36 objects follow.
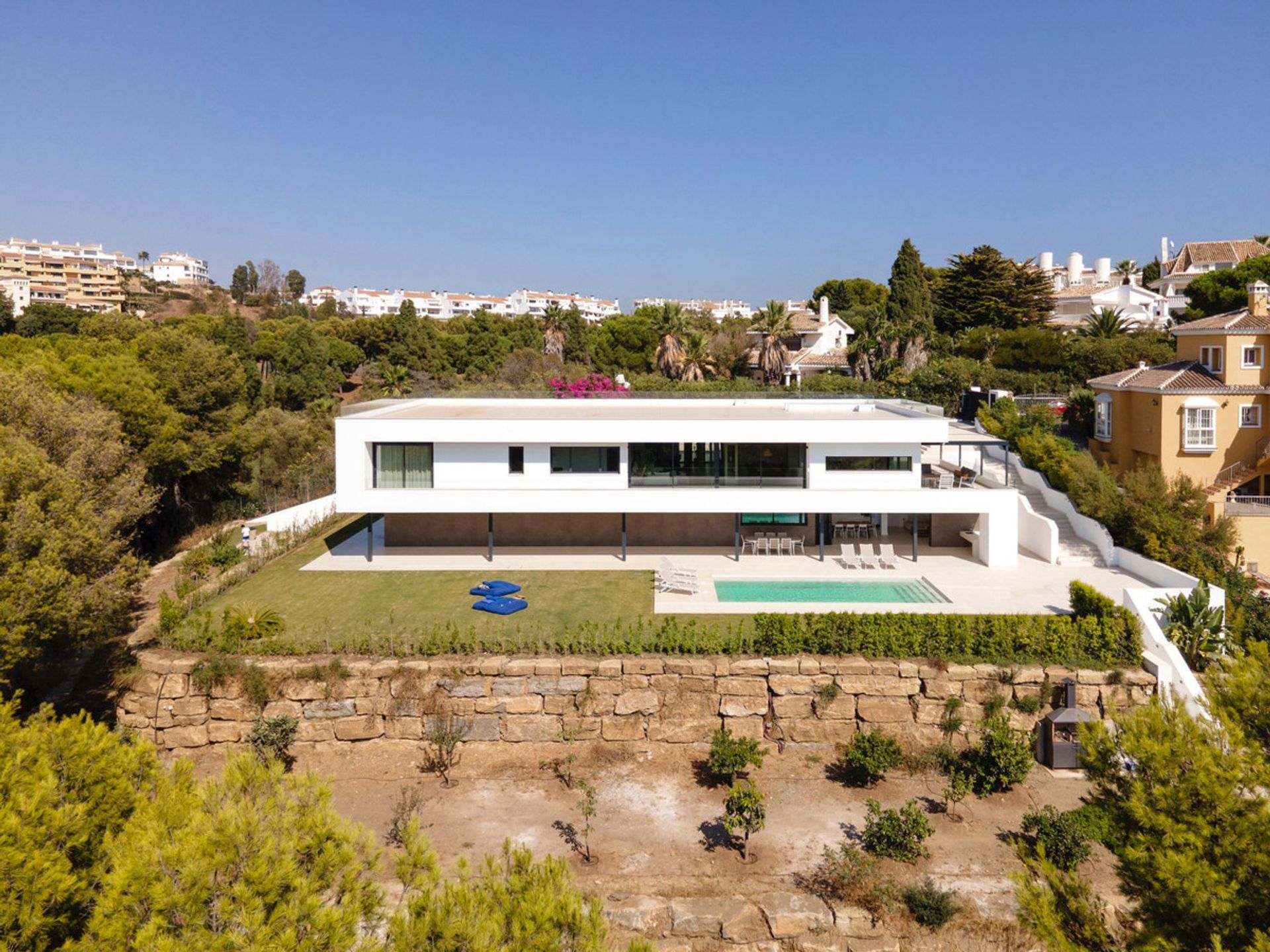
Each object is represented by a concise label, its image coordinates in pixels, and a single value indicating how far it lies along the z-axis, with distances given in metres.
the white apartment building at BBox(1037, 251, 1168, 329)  65.88
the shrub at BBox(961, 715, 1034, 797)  15.62
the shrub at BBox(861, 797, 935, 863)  13.64
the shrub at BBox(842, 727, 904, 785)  15.94
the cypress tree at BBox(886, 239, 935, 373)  58.12
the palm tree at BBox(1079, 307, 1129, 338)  46.25
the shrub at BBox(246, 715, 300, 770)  16.69
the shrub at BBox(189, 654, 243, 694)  17.42
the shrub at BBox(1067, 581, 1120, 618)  17.94
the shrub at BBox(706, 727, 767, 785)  15.76
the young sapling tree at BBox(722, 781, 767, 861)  13.79
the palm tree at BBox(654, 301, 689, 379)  49.22
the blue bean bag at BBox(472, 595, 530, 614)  19.39
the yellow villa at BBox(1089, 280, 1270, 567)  27.86
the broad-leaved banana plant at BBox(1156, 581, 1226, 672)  18.09
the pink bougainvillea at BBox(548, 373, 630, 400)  32.38
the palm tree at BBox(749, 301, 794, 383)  50.91
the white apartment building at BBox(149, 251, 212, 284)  170.00
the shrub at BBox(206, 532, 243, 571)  23.84
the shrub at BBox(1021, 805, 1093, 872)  13.45
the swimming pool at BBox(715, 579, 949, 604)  20.47
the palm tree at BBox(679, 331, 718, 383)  47.75
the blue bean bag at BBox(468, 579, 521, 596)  20.27
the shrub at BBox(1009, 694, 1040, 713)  17.30
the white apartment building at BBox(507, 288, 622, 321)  171.88
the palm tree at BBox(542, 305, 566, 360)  62.44
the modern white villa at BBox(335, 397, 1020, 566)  23.14
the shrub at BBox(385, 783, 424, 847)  14.85
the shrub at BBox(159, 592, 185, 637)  18.48
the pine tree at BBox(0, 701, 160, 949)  7.90
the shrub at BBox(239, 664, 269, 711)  17.30
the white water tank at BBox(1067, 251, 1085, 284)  90.50
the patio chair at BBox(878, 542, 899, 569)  23.14
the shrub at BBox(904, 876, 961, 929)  12.32
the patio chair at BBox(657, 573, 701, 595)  20.69
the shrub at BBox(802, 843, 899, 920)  12.68
